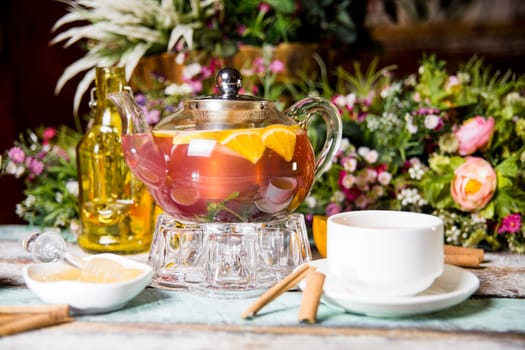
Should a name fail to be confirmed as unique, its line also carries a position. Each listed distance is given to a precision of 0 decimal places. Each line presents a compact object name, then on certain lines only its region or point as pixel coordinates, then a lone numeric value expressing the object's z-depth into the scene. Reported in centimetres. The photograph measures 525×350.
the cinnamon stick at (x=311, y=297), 83
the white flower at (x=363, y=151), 138
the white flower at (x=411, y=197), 133
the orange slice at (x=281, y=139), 97
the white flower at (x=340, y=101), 150
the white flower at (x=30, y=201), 146
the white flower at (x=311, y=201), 140
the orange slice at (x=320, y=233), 117
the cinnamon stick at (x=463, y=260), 112
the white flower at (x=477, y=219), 129
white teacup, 83
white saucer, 82
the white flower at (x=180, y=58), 157
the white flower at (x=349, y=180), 136
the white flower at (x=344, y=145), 138
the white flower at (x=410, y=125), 136
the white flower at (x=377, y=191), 138
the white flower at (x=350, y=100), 150
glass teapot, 96
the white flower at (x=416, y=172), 133
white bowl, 85
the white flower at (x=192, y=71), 156
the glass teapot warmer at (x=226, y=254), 98
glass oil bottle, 126
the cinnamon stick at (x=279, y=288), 86
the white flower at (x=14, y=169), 145
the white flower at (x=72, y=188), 143
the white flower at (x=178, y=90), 149
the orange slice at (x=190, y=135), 96
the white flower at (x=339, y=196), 138
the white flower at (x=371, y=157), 136
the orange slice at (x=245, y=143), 95
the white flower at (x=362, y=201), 138
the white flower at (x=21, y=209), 145
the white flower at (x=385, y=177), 135
